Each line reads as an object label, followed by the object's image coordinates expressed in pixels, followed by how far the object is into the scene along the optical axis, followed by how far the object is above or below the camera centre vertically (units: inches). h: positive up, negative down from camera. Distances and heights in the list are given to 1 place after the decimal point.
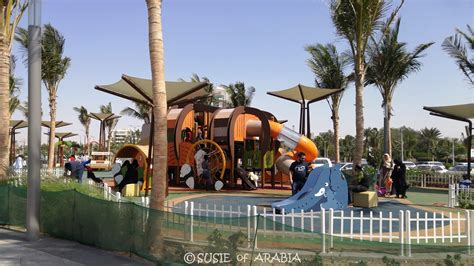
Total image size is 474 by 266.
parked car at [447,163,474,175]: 1661.8 -12.2
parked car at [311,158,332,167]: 1329.5 +7.3
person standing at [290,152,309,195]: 551.2 -9.6
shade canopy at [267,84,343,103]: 893.2 +130.9
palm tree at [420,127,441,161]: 3752.5 +221.2
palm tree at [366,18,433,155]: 994.1 +208.3
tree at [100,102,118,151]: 2596.0 +209.9
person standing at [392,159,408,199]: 688.4 -20.1
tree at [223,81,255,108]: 1628.9 +230.2
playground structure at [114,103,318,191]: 811.4 +35.8
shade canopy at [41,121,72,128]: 1736.5 +138.0
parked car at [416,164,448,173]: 1706.3 -12.9
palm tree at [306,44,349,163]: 1093.1 +222.0
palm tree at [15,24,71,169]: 1188.5 +237.5
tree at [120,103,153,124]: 1979.6 +208.3
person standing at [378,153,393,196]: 756.0 -15.6
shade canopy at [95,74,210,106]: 602.5 +94.9
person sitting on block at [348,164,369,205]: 547.5 -21.6
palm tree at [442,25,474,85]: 822.5 +188.7
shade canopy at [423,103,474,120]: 714.8 +80.0
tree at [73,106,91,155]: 2714.1 +249.0
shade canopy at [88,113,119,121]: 1717.0 +165.3
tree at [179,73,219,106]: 1649.4 +226.4
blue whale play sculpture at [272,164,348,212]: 475.8 -29.1
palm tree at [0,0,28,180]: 523.5 +93.8
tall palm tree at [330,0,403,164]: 606.9 +174.4
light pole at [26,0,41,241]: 396.5 +39.2
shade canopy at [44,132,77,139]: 2139.4 +120.6
